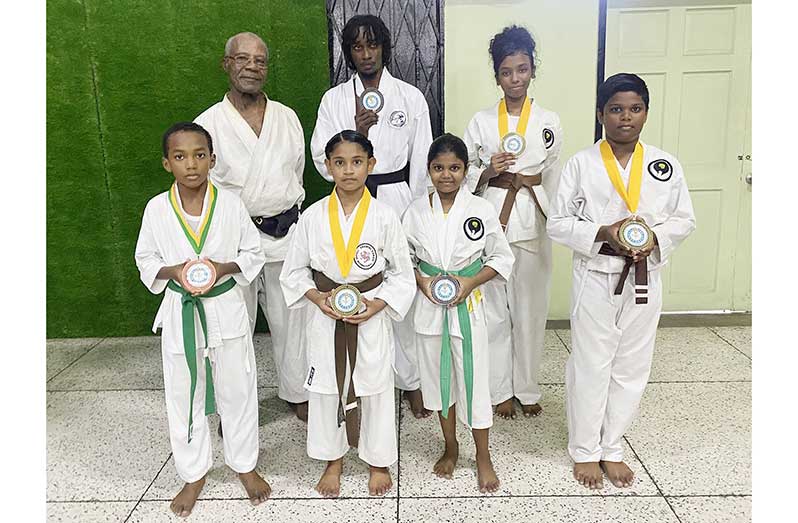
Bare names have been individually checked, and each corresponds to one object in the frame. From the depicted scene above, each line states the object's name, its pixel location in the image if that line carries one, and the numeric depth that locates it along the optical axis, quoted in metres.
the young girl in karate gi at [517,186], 2.65
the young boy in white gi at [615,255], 2.19
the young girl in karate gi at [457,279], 2.30
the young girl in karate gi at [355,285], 2.22
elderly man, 2.63
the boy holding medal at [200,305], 2.15
